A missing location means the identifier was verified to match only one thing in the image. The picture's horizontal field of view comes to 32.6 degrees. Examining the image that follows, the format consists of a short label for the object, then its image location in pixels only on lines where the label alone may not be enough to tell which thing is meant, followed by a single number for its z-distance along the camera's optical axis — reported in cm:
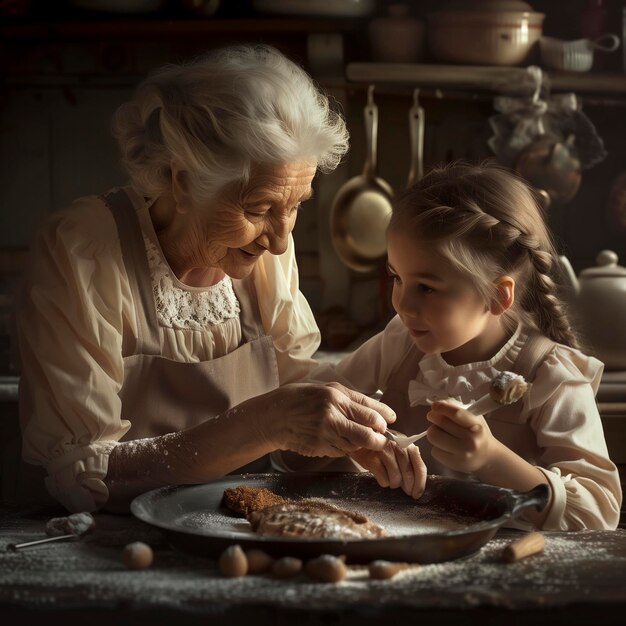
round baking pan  122
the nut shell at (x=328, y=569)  118
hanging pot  326
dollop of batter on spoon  145
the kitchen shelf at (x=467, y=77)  321
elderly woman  162
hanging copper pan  331
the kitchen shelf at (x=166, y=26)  320
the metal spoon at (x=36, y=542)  133
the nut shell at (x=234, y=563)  120
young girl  167
